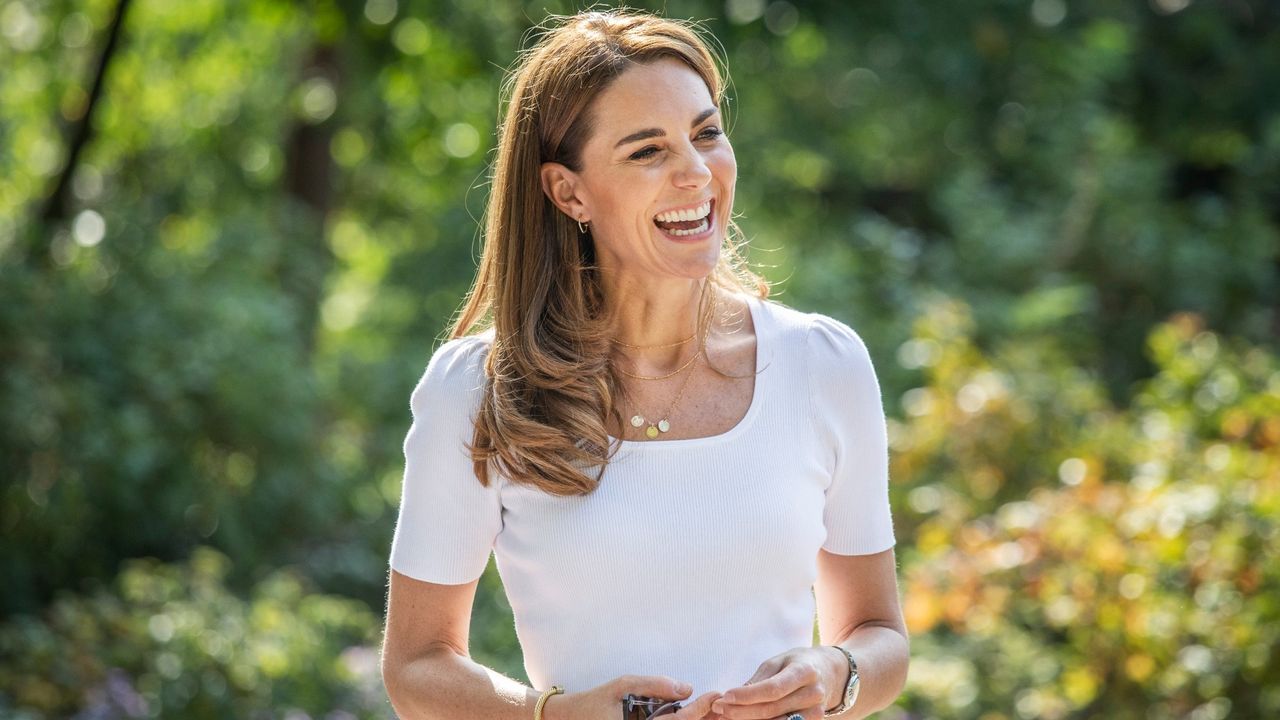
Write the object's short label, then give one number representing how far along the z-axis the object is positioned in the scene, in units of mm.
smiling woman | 3984
